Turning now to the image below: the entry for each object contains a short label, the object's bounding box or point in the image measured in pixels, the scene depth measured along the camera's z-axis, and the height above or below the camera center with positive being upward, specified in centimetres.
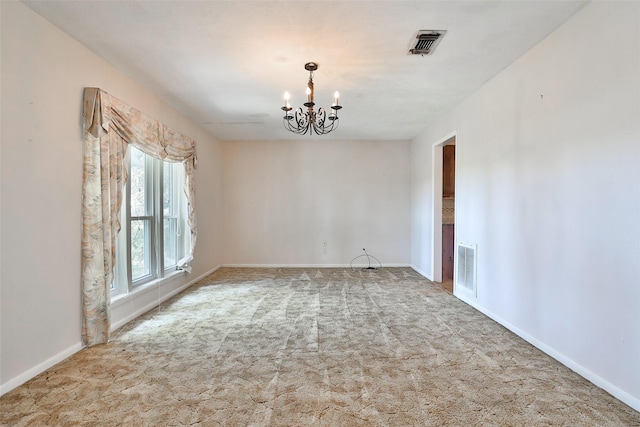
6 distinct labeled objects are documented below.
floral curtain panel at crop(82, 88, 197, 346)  266 +9
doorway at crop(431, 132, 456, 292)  516 -40
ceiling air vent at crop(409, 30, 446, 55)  248 +138
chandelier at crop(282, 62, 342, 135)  290 +97
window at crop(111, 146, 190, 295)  338 -22
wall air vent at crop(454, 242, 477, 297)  383 -80
